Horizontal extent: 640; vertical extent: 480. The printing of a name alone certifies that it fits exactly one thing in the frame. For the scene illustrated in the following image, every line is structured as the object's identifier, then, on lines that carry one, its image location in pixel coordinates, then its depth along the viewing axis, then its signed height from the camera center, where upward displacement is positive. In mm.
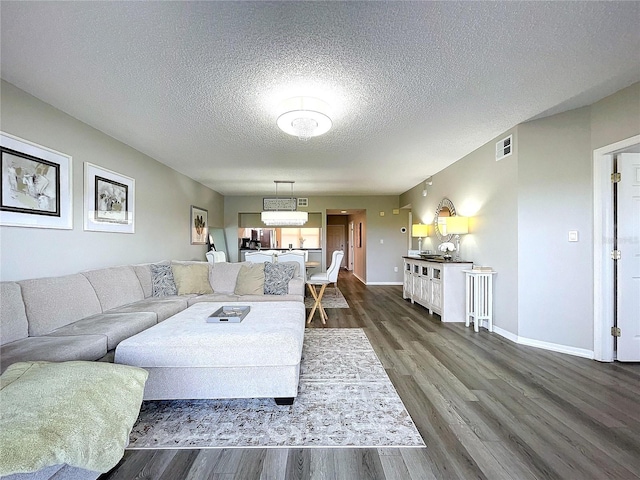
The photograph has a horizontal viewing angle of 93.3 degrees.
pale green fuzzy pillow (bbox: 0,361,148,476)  1008 -676
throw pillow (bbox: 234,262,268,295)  3991 -560
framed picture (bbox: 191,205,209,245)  6160 +299
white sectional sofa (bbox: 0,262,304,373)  2001 -668
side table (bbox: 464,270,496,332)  3838 -751
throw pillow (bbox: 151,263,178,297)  3801 -546
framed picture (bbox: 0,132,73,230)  2408 +470
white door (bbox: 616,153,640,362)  2791 -162
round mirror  5059 +412
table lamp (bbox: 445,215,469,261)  4434 +203
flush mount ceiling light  2611 +1067
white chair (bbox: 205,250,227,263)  5348 -323
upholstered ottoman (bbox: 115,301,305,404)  1979 -820
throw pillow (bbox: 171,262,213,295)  3936 -526
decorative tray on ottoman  2402 -633
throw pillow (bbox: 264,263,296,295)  4000 -524
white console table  4312 -739
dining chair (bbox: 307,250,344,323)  4414 -580
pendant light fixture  6602 +483
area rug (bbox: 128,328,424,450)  1721 -1150
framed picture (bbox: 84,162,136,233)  3289 +461
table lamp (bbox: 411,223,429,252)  6113 +179
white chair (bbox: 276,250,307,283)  4984 -317
